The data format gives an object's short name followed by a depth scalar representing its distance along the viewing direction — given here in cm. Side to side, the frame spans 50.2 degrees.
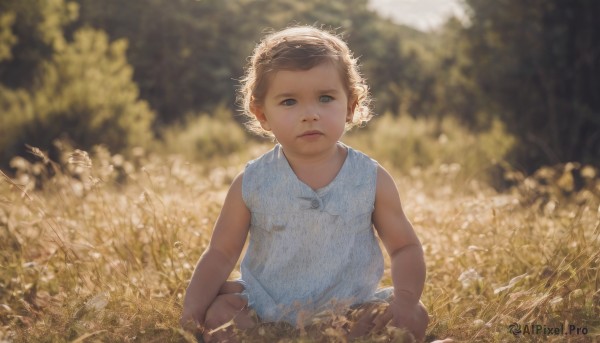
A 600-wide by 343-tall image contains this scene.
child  248
